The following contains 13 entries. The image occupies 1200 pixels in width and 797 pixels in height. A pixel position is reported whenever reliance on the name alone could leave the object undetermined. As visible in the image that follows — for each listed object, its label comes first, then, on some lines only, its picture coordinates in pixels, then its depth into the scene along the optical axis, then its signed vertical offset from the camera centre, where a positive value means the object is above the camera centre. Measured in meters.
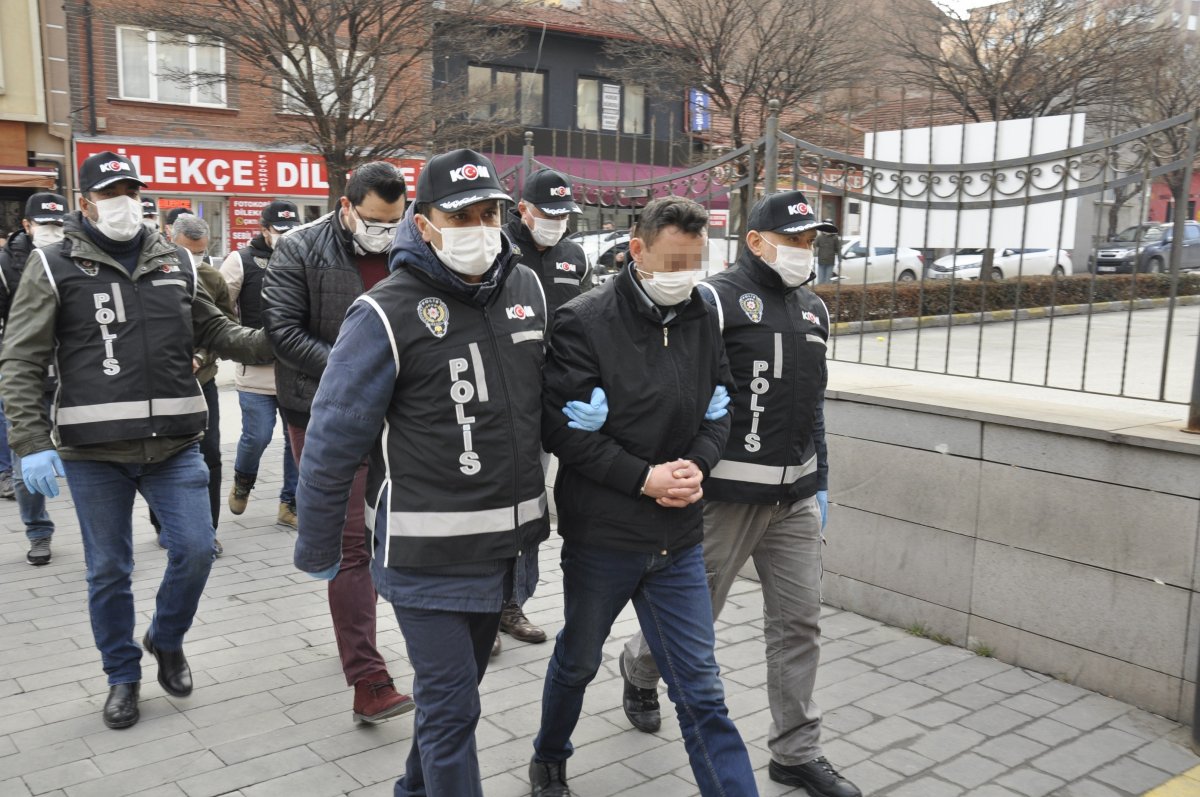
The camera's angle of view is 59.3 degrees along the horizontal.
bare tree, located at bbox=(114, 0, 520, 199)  15.09 +2.77
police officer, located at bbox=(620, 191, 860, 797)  3.69 -0.75
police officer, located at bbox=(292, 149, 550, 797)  2.88 -0.54
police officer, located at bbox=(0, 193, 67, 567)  6.38 -0.22
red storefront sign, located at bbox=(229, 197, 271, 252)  23.25 +0.45
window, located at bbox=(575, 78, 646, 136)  30.08 +4.12
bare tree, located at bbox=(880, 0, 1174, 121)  17.34 +3.75
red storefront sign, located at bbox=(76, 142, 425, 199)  22.30 +1.49
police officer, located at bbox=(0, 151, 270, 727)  4.05 -0.64
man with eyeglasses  4.22 -0.26
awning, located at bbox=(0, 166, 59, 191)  19.61 +1.04
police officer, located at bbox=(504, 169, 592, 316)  5.18 +0.05
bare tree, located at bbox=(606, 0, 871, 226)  19.14 +3.74
